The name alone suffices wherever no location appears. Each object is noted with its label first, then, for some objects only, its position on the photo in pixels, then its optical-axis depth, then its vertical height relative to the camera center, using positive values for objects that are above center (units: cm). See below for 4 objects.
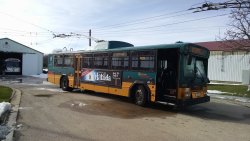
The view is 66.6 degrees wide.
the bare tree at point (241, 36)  1447 +283
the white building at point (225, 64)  2194 +100
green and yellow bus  759 +0
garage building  3041 +208
